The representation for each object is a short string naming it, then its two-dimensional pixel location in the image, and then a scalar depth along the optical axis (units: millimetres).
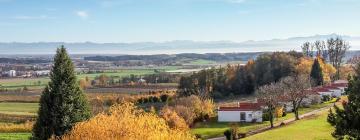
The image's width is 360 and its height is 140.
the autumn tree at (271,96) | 64750
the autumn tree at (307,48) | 133025
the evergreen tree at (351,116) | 29784
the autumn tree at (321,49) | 128925
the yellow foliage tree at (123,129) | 26125
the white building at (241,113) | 68125
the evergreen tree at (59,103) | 32938
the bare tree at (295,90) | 67750
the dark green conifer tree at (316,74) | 97912
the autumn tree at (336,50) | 121375
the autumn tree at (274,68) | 103312
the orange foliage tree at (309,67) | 101938
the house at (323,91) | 83062
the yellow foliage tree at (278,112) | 68094
